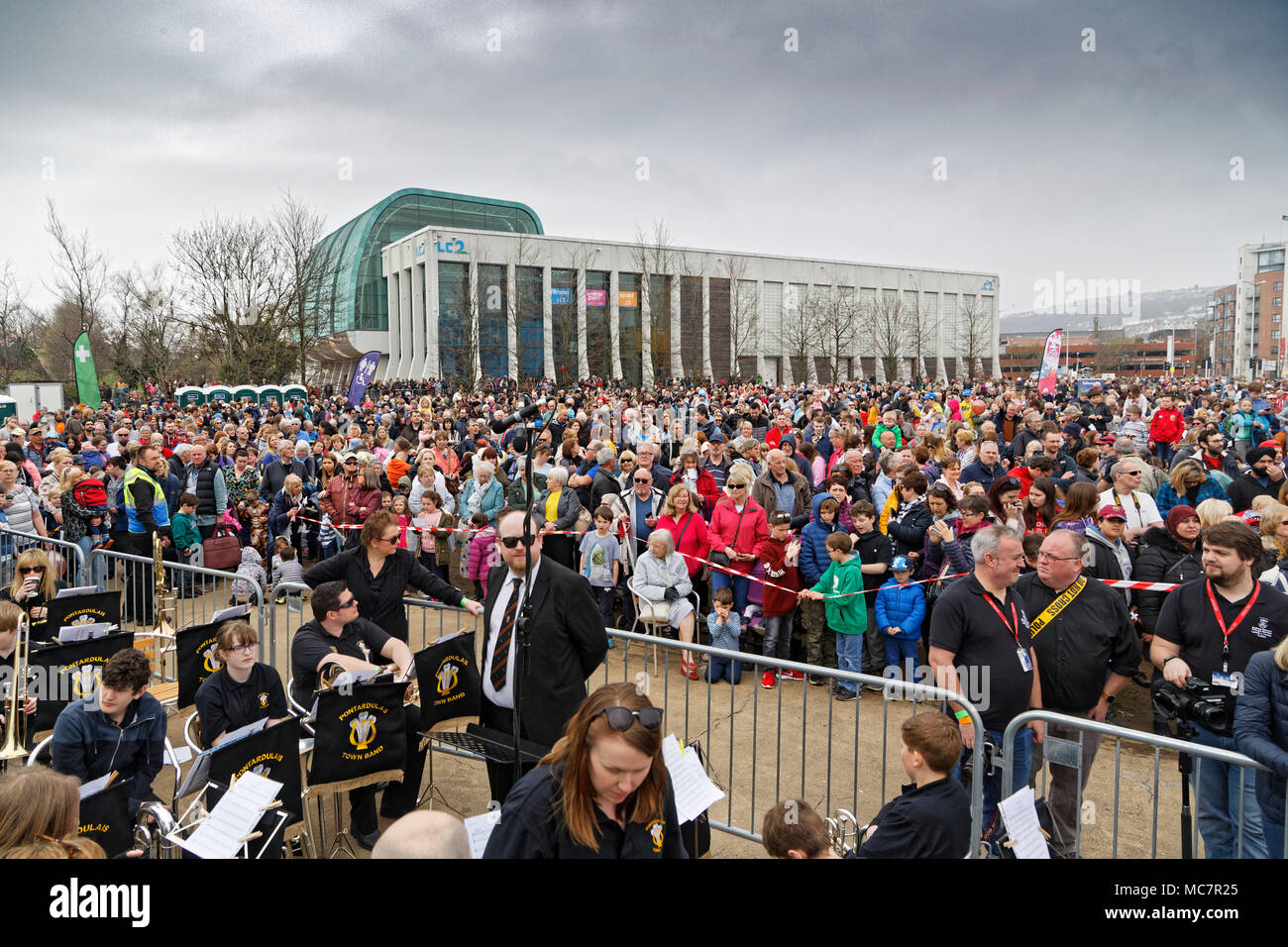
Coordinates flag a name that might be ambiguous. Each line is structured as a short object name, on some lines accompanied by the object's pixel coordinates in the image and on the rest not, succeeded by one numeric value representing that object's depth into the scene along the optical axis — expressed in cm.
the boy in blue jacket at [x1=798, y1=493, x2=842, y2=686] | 690
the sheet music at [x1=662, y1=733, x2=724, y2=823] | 308
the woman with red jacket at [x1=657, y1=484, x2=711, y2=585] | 762
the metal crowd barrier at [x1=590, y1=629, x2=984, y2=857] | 450
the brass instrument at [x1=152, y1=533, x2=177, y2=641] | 659
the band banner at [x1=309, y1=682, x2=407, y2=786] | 397
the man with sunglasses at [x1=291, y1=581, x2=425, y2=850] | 453
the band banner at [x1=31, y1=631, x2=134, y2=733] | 486
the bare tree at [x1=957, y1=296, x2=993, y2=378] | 7125
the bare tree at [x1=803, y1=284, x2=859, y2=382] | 5747
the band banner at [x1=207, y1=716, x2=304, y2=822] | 362
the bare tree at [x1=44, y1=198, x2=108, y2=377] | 3020
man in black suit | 403
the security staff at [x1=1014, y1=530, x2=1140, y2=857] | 429
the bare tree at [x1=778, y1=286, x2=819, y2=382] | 5900
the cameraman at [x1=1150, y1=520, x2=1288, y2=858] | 375
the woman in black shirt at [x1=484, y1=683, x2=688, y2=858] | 222
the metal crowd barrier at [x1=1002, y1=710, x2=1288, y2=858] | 328
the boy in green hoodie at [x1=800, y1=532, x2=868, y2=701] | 648
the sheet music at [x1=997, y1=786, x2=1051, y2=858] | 304
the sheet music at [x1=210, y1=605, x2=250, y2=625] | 543
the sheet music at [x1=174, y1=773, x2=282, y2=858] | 322
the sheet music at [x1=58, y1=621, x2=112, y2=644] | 545
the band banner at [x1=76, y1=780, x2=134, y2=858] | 320
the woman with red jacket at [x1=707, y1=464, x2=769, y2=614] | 742
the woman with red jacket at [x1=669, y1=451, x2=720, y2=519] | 912
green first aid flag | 2216
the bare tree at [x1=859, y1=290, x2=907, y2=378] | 6356
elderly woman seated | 723
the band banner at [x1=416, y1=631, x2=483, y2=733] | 433
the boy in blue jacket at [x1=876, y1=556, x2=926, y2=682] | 649
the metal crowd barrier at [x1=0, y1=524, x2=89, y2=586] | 831
